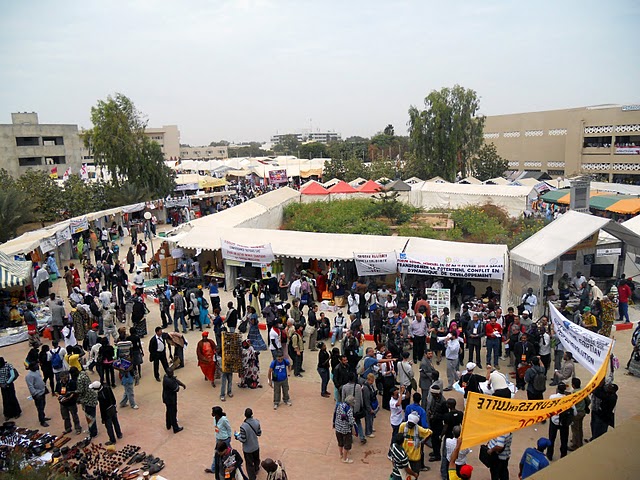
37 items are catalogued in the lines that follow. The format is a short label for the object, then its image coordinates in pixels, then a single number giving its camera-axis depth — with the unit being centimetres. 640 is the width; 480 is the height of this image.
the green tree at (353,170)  4560
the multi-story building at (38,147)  4747
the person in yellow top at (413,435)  646
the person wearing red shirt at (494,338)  1027
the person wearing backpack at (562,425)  714
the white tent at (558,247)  1335
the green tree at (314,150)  10913
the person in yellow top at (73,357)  910
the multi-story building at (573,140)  4409
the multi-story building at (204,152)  14362
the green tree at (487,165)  4694
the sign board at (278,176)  4238
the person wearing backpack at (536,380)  828
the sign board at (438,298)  1313
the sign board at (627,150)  4291
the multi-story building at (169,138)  10838
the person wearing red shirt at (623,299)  1291
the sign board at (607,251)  1503
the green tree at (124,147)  3325
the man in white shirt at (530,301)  1244
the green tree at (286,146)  15135
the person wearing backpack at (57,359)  964
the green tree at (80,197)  2916
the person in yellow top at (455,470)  573
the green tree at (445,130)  4356
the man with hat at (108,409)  802
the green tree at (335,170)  4672
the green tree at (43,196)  2786
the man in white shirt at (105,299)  1344
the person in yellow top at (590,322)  1074
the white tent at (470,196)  2741
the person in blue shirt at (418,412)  677
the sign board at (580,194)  1752
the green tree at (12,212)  2338
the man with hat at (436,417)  709
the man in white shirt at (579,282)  1358
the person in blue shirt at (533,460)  584
